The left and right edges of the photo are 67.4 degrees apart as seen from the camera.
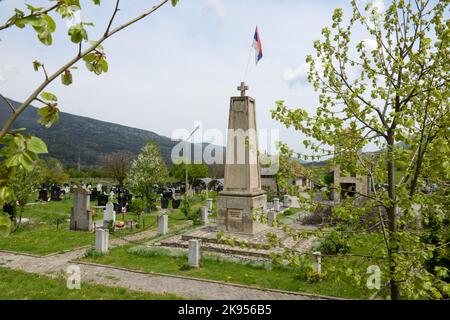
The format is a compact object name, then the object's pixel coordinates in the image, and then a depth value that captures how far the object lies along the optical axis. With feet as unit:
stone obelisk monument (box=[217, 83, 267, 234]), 49.70
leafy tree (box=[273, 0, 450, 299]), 13.06
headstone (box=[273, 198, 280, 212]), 86.89
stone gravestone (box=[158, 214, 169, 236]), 55.57
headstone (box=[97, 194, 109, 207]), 90.33
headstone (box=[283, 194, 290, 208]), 97.26
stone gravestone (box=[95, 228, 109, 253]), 43.62
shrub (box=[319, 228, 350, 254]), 15.24
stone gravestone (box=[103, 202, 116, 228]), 58.53
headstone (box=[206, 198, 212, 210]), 88.59
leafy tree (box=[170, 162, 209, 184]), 165.17
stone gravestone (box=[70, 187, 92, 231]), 58.34
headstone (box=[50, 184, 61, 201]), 102.40
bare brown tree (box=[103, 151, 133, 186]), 130.00
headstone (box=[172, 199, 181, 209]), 91.41
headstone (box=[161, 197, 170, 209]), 92.32
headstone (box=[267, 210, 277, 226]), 62.80
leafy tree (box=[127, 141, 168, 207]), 89.66
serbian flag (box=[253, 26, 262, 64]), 47.70
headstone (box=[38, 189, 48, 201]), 98.53
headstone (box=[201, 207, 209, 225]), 64.82
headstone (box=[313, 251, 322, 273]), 14.93
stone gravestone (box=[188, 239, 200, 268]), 38.22
